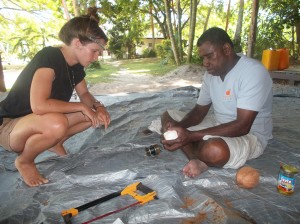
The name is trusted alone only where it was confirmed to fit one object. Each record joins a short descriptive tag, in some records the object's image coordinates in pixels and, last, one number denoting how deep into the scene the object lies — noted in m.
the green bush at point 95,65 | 14.19
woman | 2.08
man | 2.06
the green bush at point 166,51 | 13.79
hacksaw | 1.71
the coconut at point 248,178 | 1.96
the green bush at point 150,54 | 22.95
